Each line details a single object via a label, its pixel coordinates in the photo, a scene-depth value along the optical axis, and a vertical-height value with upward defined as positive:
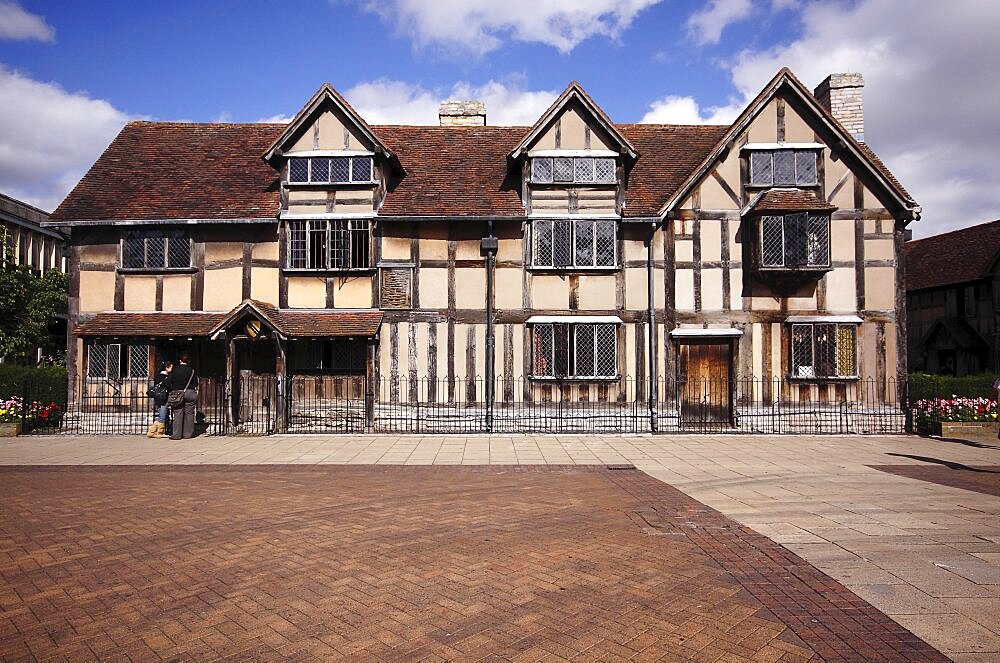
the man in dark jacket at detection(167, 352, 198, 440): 16.48 -0.89
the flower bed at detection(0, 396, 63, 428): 17.17 -1.26
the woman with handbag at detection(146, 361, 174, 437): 16.59 -0.95
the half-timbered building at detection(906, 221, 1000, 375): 30.62 +2.72
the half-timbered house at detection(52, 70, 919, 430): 18.41 +2.29
